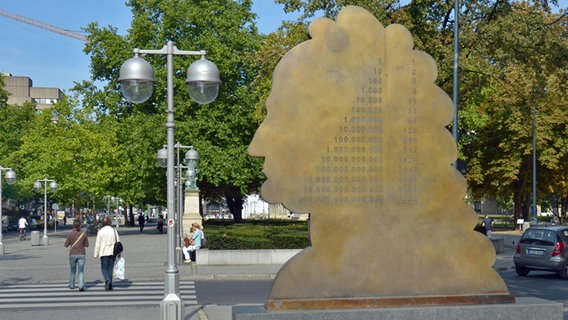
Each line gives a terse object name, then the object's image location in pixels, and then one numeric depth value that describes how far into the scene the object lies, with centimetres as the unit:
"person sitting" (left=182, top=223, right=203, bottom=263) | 2944
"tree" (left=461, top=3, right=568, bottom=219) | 2880
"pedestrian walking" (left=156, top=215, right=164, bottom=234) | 6536
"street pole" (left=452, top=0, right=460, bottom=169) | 2705
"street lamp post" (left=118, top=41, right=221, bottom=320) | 1212
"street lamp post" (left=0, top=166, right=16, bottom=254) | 4088
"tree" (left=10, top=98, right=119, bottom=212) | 5806
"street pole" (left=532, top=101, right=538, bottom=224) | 4326
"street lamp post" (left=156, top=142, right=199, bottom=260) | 3115
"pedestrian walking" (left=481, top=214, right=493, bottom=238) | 4322
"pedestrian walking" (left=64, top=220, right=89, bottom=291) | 2058
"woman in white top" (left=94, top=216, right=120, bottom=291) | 2045
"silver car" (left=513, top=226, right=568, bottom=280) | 2408
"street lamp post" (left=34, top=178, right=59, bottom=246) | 4656
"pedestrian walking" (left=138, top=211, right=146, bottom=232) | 6802
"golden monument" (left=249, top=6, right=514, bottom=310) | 1103
